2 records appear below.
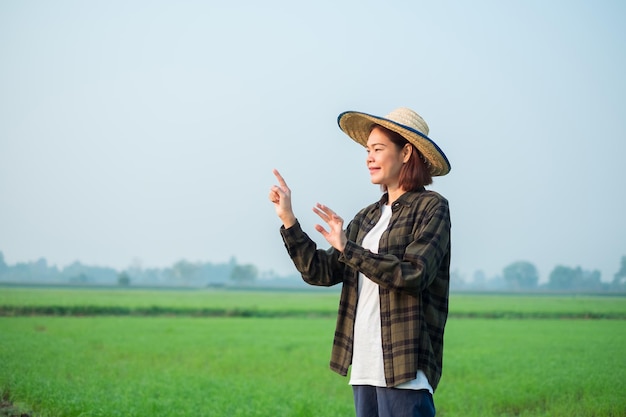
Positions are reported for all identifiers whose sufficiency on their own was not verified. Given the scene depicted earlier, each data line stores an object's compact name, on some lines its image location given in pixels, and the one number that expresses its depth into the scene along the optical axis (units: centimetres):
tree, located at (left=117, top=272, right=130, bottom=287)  9076
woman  239
